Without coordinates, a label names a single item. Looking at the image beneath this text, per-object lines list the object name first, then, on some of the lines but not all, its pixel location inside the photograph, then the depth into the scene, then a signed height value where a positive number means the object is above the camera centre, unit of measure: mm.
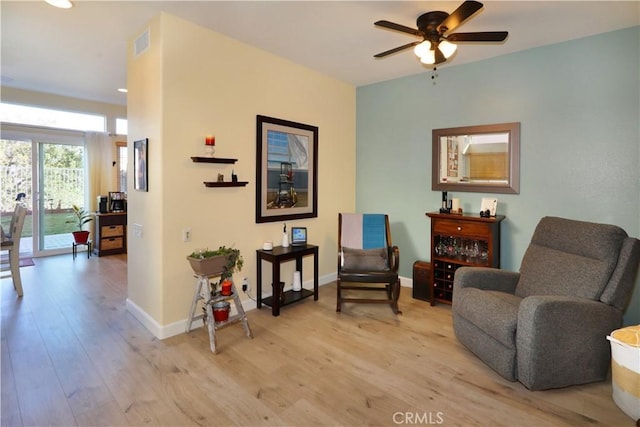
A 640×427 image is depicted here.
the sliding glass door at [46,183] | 5527 +347
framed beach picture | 3631 +384
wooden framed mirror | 3562 +508
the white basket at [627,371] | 1921 -993
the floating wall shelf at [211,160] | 2977 +397
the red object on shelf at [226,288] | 2959 -752
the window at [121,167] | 6616 +717
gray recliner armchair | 2139 -740
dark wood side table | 3400 -708
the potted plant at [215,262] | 2786 -502
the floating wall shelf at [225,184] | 3080 +182
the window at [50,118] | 5328 +1453
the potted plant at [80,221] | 5984 -344
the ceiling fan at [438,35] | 2352 +1248
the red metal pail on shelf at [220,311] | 2896 -939
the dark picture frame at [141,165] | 3006 +351
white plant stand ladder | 2719 -904
